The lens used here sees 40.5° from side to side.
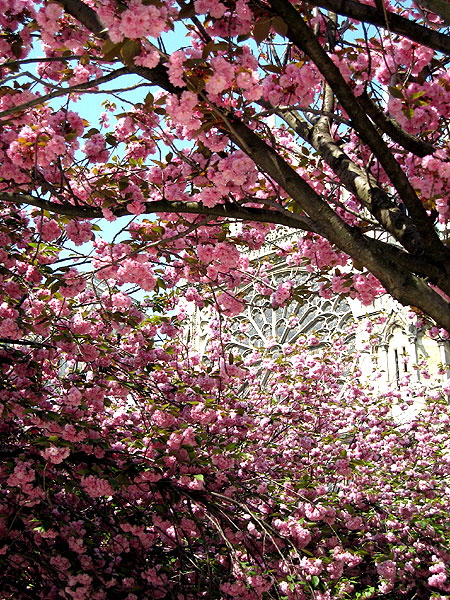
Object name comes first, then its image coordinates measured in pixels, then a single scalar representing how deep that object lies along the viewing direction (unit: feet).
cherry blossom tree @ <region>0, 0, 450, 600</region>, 8.94
